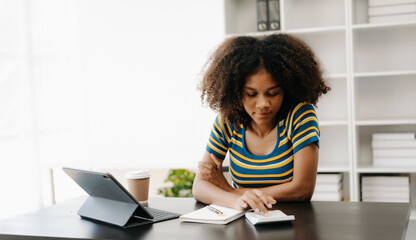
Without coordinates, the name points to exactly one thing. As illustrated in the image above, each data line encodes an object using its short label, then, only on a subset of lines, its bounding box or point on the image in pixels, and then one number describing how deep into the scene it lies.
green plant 3.77
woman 1.89
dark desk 1.36
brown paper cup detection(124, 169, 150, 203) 1.82
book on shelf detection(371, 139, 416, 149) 3.20
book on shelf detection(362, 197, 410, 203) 3.23
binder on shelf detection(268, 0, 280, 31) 3.39
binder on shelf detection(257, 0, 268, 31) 3.41
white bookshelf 3.25
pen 1.58
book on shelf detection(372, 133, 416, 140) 3.21
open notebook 1.51
